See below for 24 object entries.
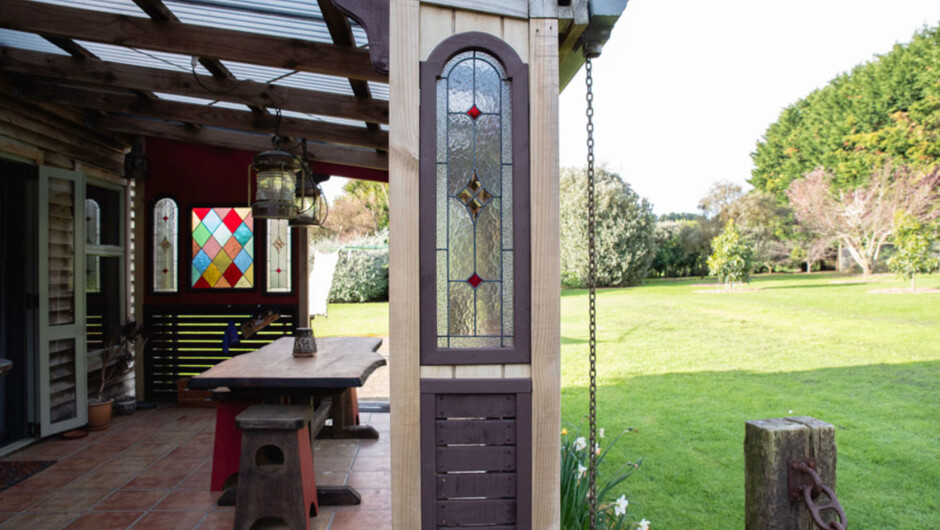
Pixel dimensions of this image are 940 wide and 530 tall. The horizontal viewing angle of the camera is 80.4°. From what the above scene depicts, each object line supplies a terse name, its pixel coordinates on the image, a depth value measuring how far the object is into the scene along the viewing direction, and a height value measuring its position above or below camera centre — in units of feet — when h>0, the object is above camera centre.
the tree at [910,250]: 49.73 +1.84
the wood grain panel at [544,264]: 6.41 +0.12
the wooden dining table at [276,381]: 9.07 -1.70
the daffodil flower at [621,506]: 8.55 -3.65
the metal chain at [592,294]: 6.57 -0.24
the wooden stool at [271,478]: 8.58 -3.11
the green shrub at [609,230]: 61.67 +4.93
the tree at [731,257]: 57.31 +1.58
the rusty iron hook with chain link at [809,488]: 4.42 -1.77
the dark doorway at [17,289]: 13.19 -0.24
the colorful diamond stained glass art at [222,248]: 17.48 +0.92
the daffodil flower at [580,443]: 10.35 -3.17
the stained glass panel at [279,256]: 17.60 +0.65
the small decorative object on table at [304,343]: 11.37 -1.38
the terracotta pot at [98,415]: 14.52 -3.59
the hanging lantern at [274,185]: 11.22 +1.88
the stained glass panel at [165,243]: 17.44 +1.08
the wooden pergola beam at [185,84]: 11.53 +4.20
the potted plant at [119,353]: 15.58 -2.13
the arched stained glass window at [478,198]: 6.43 +0.89
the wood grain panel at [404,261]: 6.30 +0.16
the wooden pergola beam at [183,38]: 9.43 +4.16
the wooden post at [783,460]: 4.60 -1.57
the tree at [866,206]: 64.54 +7.93
